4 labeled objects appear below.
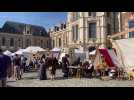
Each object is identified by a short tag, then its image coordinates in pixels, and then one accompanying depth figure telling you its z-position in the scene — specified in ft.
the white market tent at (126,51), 40.63
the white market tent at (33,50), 70.79
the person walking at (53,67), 48.55
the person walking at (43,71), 48.57
